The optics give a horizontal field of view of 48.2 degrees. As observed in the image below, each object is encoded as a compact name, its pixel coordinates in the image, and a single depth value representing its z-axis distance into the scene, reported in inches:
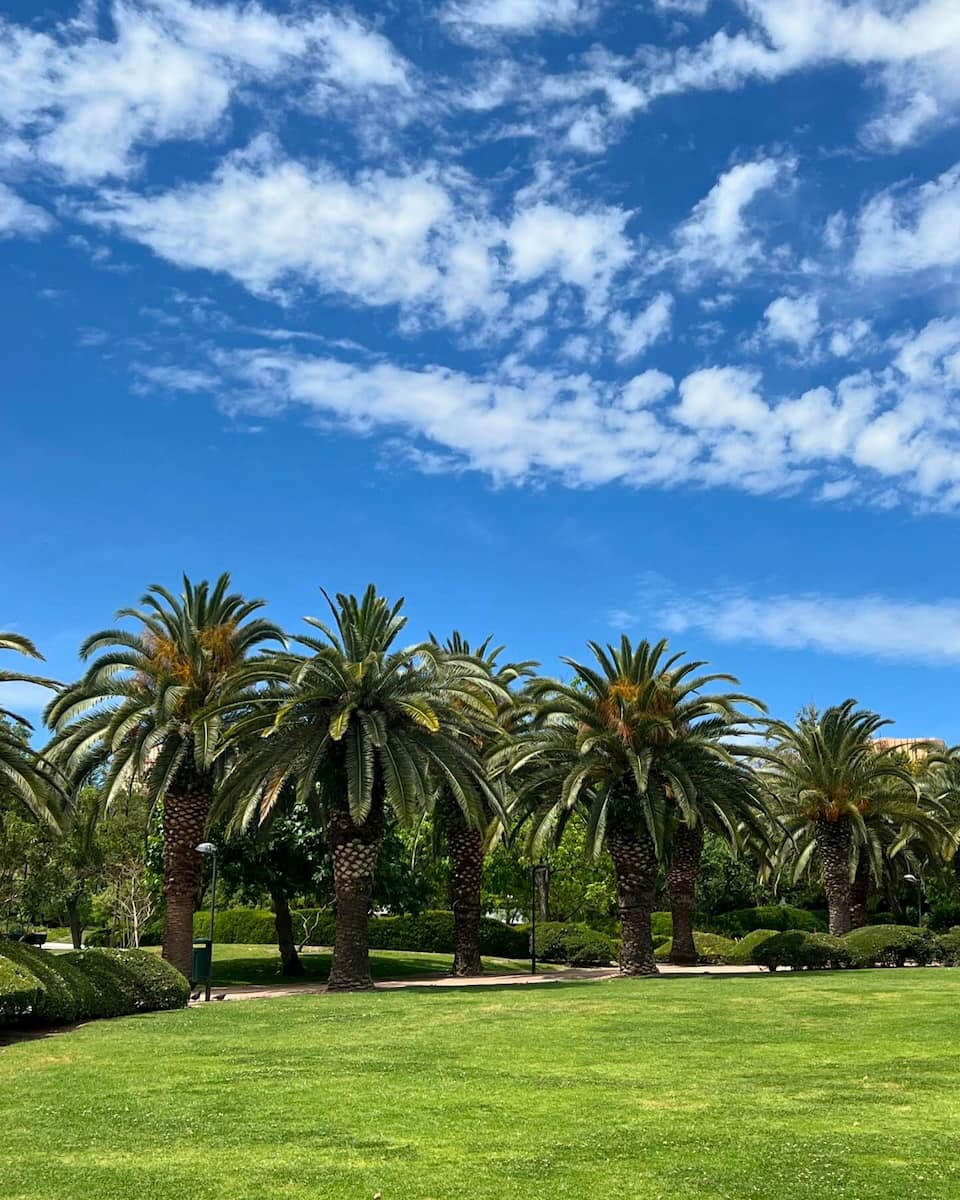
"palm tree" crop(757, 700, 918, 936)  1374.3
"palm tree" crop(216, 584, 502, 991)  970.1
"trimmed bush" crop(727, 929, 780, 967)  1402.6
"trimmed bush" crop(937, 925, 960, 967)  1304.1
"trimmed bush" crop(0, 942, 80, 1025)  687.7
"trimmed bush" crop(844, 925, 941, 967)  1267.2
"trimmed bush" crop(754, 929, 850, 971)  1237.1
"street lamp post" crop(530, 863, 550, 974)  1762.9
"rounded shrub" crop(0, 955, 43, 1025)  645.9
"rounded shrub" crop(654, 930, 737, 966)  1482.5
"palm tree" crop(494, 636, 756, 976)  1111.6
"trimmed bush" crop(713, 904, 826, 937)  2114.9
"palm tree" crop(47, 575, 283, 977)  1034.1
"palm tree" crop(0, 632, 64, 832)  813.2
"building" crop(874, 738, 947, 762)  1541.6
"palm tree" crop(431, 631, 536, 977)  1205.7
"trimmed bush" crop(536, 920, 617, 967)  1549.0
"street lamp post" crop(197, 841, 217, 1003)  991.6
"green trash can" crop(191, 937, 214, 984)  1018.1
